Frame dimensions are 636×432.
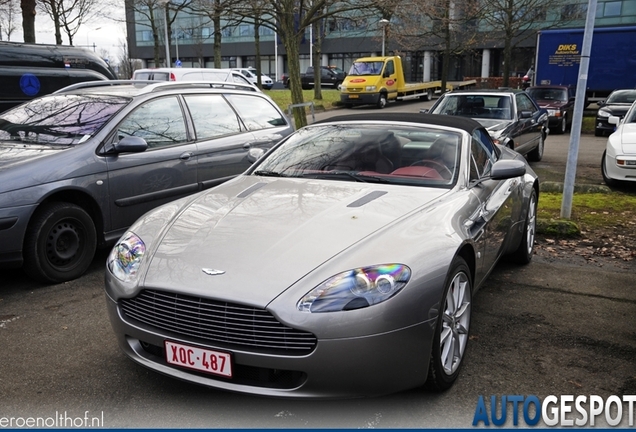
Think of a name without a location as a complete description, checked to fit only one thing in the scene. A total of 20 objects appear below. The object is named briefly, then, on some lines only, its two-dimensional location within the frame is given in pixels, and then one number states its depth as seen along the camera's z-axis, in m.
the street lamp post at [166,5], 23.87
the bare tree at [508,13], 24.67
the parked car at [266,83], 43.81
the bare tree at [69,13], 28.59
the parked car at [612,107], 17.44
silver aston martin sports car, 2.69
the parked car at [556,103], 18.55
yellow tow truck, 27.08
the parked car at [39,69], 9.33
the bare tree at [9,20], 29.43
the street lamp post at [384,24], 25.13
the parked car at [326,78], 39.81
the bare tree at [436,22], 17.25
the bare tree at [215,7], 15.41
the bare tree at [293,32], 14.55
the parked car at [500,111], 10.56
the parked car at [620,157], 9.03
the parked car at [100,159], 4.73
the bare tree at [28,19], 14.38
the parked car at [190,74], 18.56
